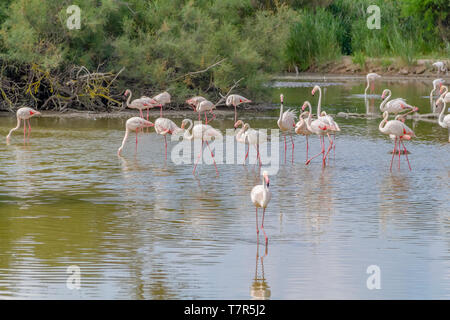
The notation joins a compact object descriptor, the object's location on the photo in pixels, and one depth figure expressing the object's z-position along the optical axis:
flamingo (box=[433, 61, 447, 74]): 29.23
